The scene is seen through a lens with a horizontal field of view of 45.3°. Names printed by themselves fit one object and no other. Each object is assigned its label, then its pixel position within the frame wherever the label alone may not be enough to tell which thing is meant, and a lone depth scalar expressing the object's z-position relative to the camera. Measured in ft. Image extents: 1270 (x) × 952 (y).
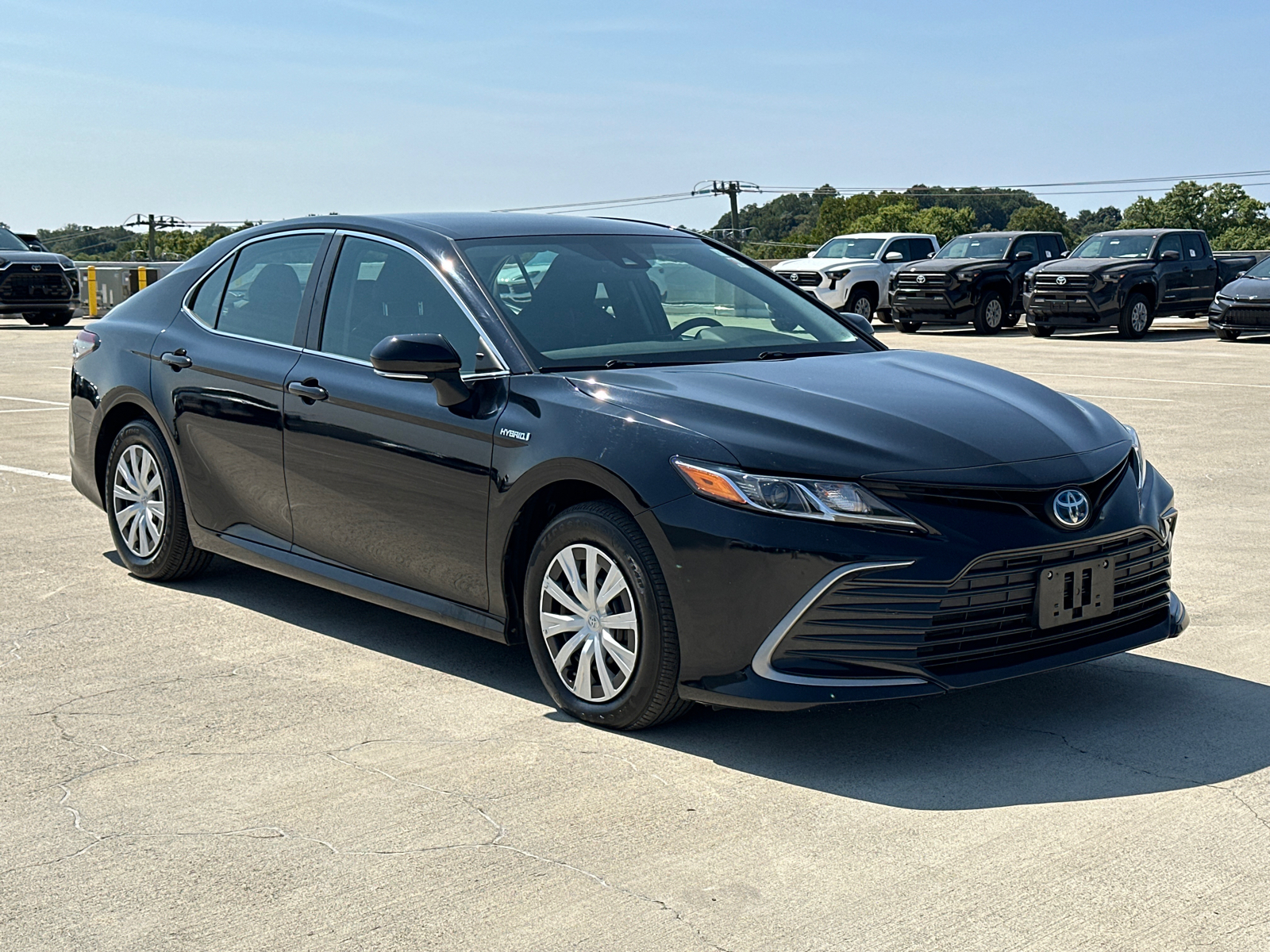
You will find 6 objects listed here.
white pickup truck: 92.58
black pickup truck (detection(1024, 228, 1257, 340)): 83.76
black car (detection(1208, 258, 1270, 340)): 78.02
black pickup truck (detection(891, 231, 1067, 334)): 88.17
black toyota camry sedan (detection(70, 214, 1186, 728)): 13.97
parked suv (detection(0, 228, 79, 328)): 90.33
